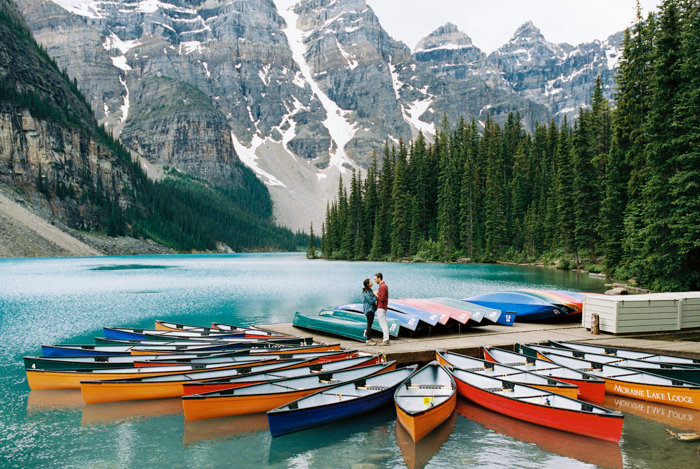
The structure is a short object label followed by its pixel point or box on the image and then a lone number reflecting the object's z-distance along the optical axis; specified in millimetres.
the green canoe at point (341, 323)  16094
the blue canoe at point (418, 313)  16609
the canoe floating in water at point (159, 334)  18000
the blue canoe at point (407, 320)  16281
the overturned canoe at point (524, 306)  20281
